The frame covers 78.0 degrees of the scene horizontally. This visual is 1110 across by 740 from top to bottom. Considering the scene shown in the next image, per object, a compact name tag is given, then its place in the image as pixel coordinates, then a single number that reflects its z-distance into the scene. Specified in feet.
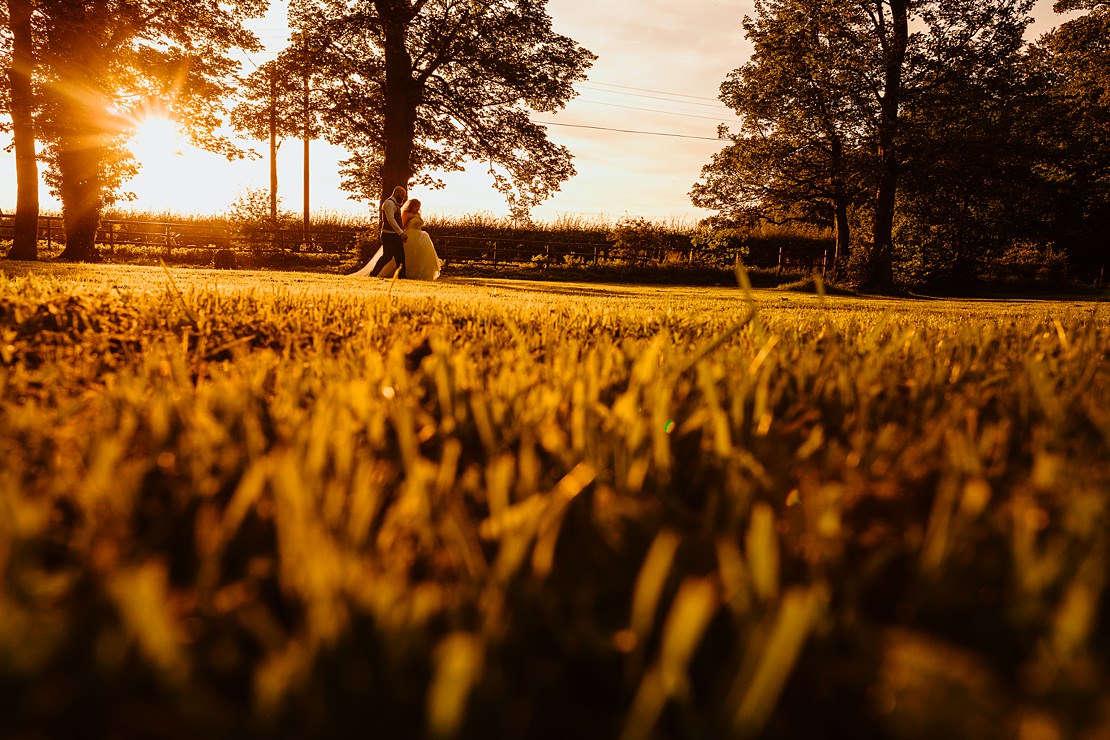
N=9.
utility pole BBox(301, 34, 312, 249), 93.66
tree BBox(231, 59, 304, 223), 92.17
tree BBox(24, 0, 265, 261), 74.84
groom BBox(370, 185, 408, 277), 64.59
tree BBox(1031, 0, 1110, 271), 96.07
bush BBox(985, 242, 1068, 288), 120.47
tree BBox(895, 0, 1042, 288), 86.69
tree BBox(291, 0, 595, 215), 90.38
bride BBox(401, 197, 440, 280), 63.26
